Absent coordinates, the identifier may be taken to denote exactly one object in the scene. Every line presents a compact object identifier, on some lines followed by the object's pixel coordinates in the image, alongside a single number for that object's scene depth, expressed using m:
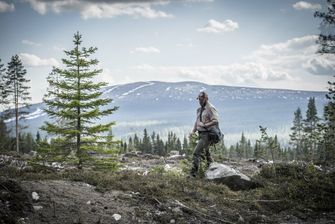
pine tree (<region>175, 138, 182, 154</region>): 93.22
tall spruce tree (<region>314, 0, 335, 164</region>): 19.80
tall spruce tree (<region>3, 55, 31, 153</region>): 40.27
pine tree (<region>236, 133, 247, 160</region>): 87.66
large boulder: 11.09
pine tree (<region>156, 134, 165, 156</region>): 89.04
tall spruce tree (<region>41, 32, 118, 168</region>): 13.95
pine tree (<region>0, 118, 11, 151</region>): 49.49
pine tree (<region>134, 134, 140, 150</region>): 94.15
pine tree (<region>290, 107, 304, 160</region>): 66.99
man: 11.59
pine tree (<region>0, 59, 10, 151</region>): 39.92
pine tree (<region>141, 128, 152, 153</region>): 92.44
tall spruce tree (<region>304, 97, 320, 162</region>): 58.72
